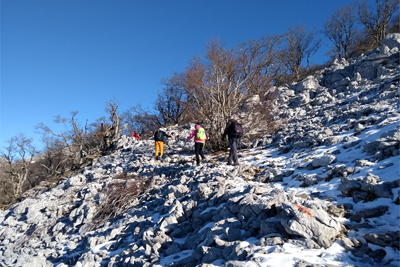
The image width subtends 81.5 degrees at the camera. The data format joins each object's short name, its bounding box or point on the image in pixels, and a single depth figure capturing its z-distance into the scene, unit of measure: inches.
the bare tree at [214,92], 452.1
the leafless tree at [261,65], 695.9
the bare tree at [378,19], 864.9
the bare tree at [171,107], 900.2
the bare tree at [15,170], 708.0
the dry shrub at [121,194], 272.9
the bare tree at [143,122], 958.1
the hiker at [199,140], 340.5
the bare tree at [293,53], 1075.9
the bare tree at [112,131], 690.2
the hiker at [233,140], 314.7
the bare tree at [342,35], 1038.6
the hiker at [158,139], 431.5
